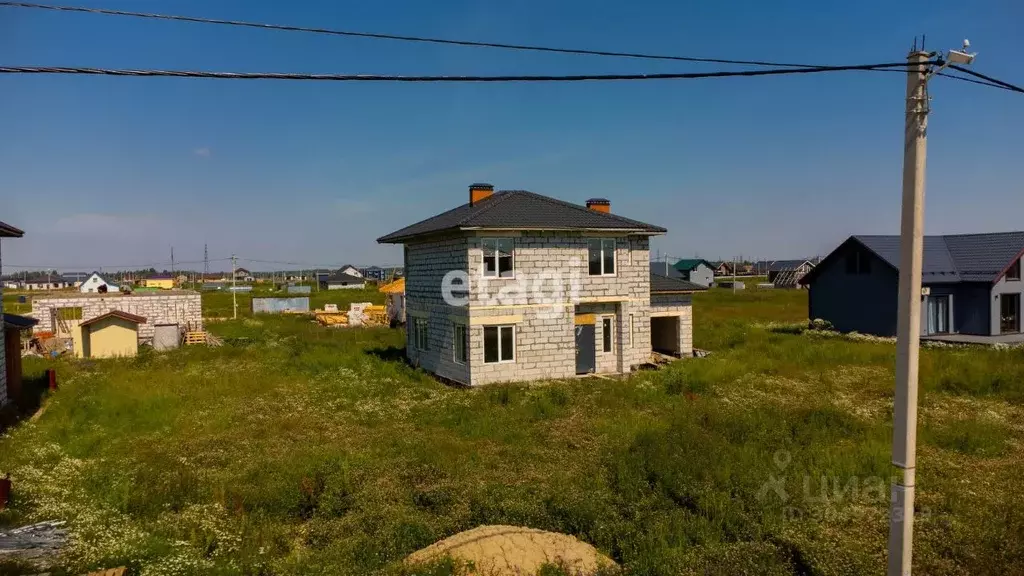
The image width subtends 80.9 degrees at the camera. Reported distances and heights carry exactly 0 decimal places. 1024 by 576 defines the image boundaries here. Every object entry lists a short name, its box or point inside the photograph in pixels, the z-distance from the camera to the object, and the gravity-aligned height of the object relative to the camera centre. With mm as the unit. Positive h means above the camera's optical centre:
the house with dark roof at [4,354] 16734 -2444
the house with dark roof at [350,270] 164562 -1081
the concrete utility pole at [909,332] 6367 -788
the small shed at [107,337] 28953 -3263
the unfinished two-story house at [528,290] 20938 -986
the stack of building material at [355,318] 46719 -4108
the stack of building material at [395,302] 44341 -2807
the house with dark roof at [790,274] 94212 -2309
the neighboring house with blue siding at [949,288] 30359 -1536
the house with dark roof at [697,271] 97688 -1592
